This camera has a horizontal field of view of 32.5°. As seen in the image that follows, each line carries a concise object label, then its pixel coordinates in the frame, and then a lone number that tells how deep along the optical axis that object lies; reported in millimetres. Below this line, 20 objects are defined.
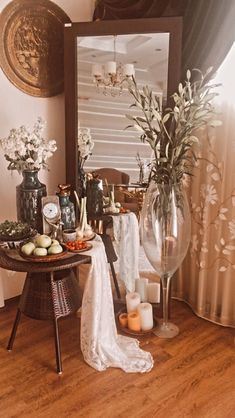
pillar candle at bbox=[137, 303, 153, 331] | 2438
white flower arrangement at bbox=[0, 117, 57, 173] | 2240
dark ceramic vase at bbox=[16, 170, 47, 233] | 2273
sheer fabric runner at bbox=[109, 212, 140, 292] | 2512
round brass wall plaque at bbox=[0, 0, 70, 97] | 2432
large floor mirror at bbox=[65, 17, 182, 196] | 2305
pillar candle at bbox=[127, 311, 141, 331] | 2438
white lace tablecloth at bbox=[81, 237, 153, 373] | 2061
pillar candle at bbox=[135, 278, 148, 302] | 2631
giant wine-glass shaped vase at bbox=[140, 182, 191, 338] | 2234
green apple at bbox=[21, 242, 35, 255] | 1997
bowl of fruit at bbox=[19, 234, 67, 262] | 1976
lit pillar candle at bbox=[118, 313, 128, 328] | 2494
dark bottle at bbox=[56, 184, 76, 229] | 2260
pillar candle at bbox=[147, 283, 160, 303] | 2645
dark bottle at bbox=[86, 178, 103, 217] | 2494
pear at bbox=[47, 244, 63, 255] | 2006
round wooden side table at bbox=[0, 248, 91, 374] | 1972
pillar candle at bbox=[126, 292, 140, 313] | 2512
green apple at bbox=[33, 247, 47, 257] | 1978
